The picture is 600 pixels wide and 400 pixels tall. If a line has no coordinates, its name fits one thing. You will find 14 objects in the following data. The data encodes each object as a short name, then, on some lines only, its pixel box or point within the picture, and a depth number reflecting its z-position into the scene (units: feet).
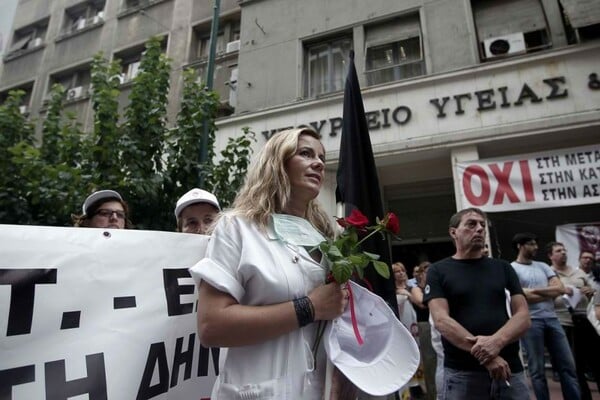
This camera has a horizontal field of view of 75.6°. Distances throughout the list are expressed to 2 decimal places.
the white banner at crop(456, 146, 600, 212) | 20.02
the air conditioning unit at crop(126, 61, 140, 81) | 43.91
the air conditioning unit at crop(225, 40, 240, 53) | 39.11
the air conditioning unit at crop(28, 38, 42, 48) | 52.95
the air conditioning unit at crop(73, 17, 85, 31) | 49.94
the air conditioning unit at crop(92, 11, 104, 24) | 47.87
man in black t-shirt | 8.60
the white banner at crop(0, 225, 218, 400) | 5.32
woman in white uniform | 4.21
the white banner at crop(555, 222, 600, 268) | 20.57
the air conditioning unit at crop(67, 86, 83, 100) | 46.11
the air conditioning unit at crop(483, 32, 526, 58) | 26.78
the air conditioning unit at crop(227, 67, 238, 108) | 36.76
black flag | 6.69
